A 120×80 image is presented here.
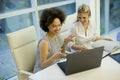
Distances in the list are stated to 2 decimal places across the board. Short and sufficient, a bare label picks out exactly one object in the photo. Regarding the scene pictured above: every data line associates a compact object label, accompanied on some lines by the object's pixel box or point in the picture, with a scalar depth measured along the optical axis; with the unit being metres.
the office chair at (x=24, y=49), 1.87
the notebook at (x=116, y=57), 1.69
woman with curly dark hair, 1.76
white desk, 1.45
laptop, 1.38
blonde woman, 2.13
